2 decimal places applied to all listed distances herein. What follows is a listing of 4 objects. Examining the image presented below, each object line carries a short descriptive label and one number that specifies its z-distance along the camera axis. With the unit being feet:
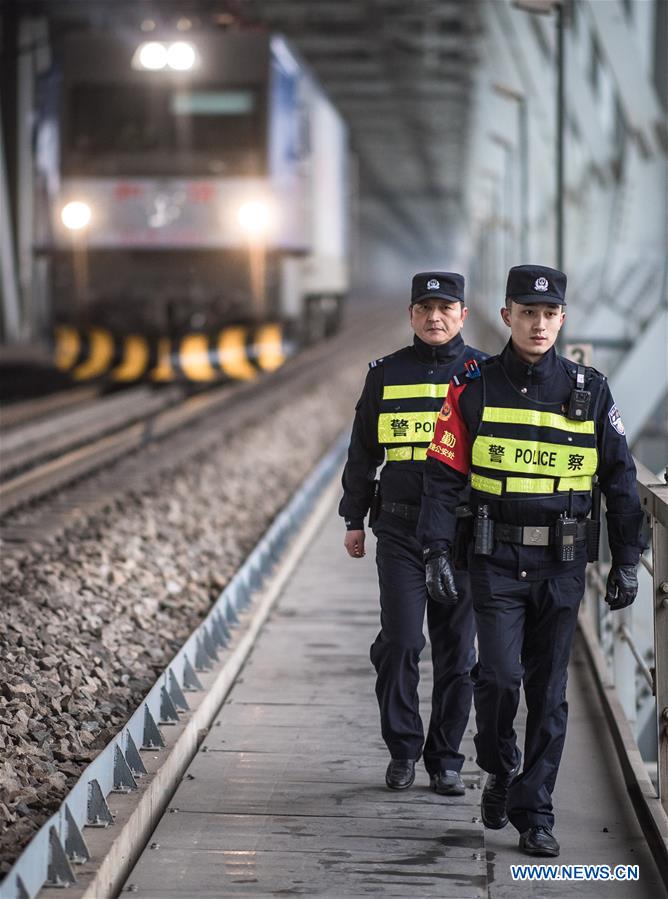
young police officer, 27.07
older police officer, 31.12
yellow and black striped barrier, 106.52
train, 103.09
